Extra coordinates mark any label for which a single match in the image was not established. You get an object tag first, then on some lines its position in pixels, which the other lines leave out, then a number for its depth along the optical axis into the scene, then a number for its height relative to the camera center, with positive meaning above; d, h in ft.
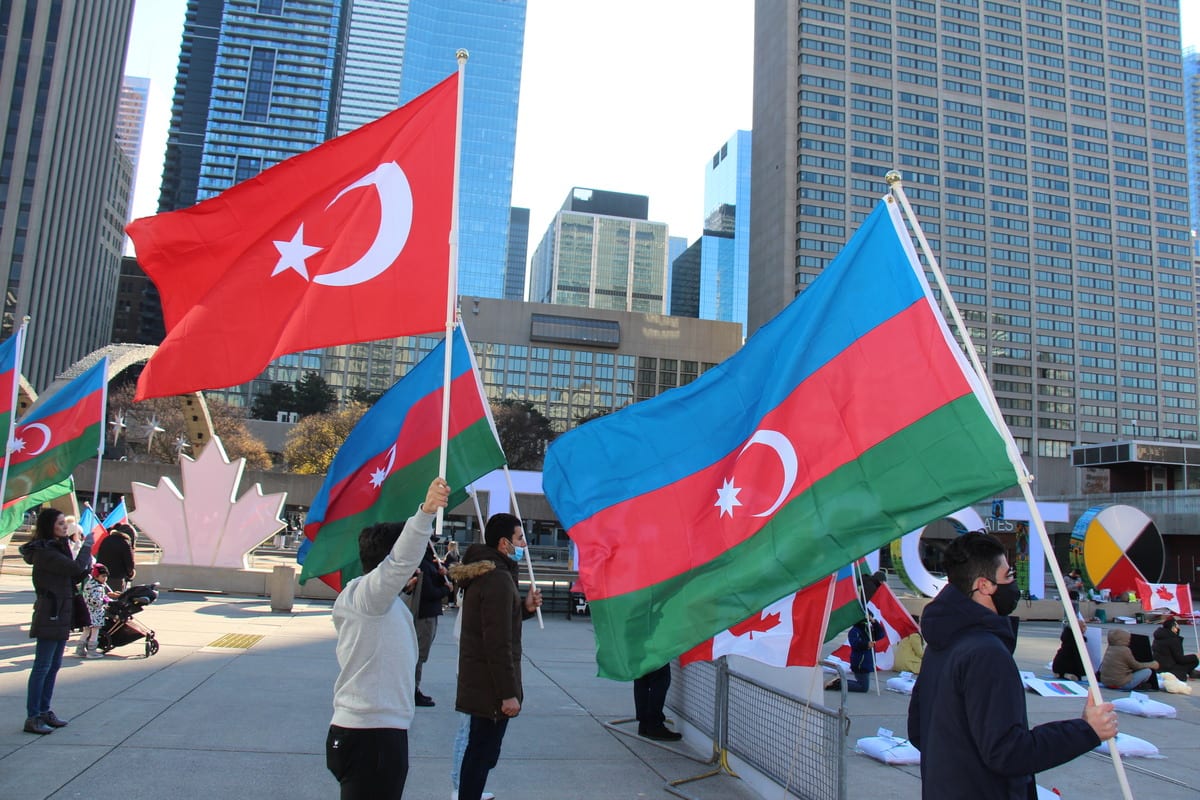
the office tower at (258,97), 556.51 +267.47
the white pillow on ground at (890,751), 23.23 -5.93
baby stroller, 32.73 -5.13
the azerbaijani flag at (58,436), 43.55 +2.87
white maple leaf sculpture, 64.54 -1.25
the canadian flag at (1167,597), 66.03 -3.71
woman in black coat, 21.30 -2.89
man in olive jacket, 15.38 -2.74
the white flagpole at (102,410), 45.83 +4.52
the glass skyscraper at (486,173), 601.21 +242.41
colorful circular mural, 60.90 -0.07
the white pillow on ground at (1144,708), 32.48 -6.07
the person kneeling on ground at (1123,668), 38.06 -5.34
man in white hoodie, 11.87 -2.41
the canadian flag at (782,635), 19.74 -2.50
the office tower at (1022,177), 410.10 +179.89
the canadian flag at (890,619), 39.17 -3.83
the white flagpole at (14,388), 33.76 +4.61
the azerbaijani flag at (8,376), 39.52 +5.29
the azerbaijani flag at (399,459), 24.68 +1.54
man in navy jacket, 9.36 -1.91
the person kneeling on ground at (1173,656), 40.88 -5.08
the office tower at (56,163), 278.26 +115.22
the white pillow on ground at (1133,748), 25.34 -5.94
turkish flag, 18.85 +5.81
